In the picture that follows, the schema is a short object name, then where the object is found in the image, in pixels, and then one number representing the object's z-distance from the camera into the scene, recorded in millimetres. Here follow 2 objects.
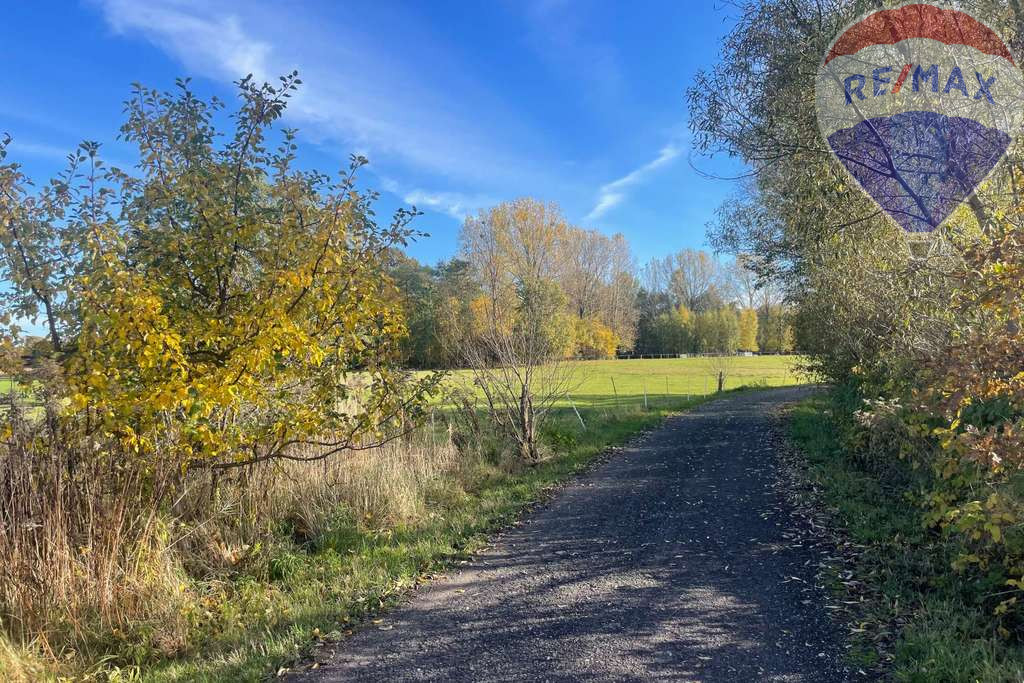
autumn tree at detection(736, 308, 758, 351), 73750
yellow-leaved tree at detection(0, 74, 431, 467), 3910
